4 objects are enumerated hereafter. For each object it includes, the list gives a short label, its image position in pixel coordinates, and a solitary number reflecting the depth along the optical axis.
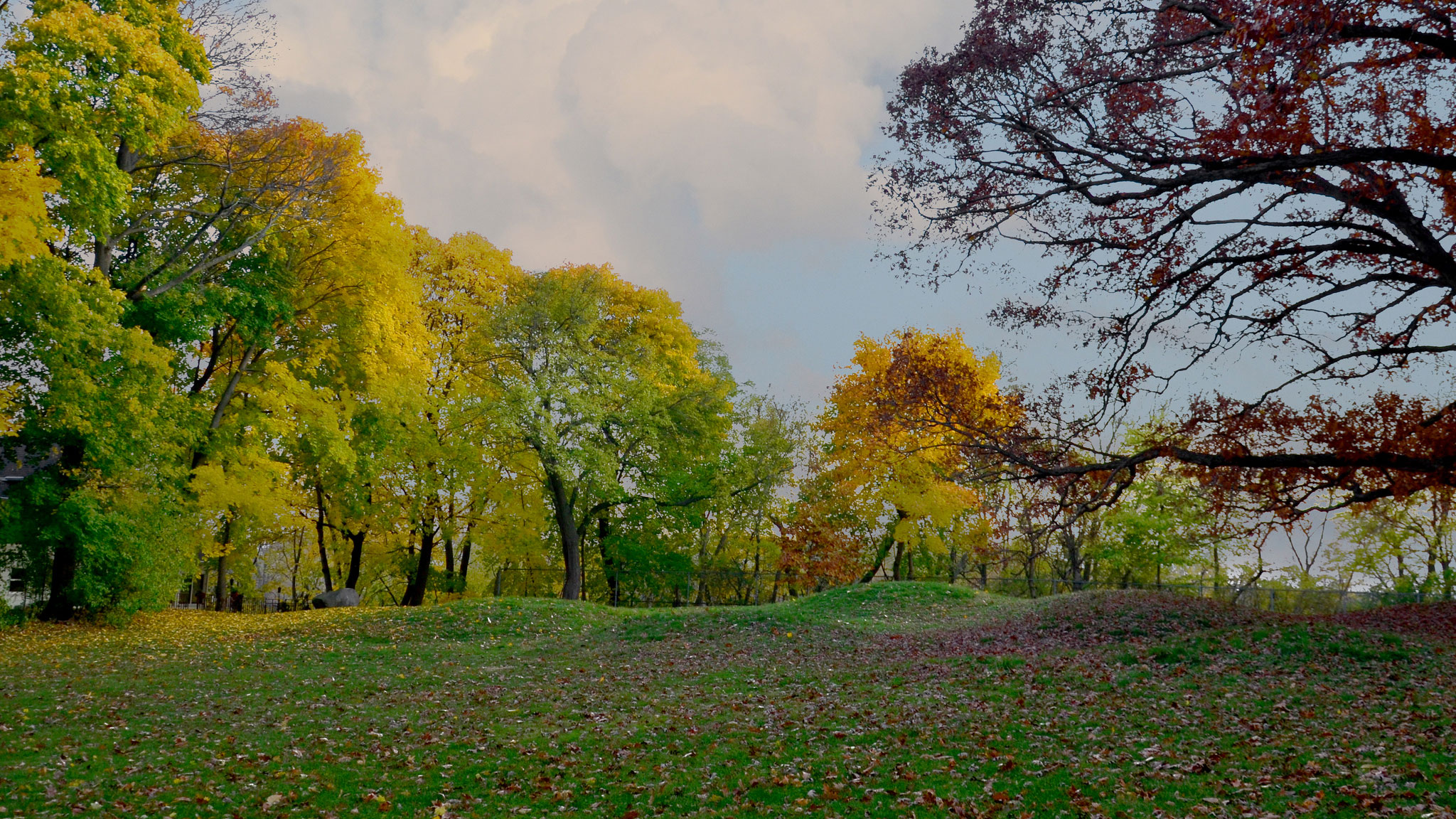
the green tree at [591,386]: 24.83
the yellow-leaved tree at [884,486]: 27.33
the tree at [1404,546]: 29.09
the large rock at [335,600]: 28.05
